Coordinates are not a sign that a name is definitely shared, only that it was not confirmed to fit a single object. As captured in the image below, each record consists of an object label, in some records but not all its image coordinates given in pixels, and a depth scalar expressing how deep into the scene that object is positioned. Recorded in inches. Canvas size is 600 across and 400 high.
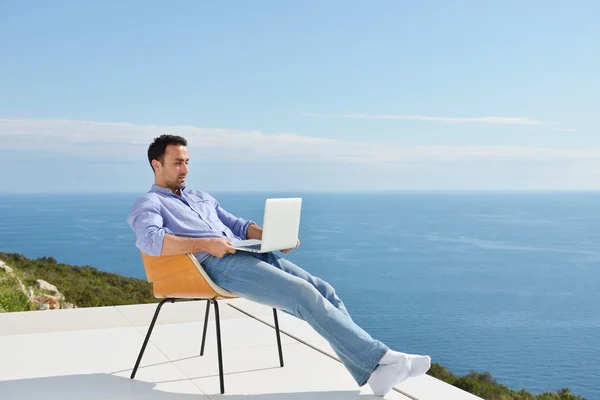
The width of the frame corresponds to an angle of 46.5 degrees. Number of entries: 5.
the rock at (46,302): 327.0
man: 91.5
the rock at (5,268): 347.4
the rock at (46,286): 355.4
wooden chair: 101.3
